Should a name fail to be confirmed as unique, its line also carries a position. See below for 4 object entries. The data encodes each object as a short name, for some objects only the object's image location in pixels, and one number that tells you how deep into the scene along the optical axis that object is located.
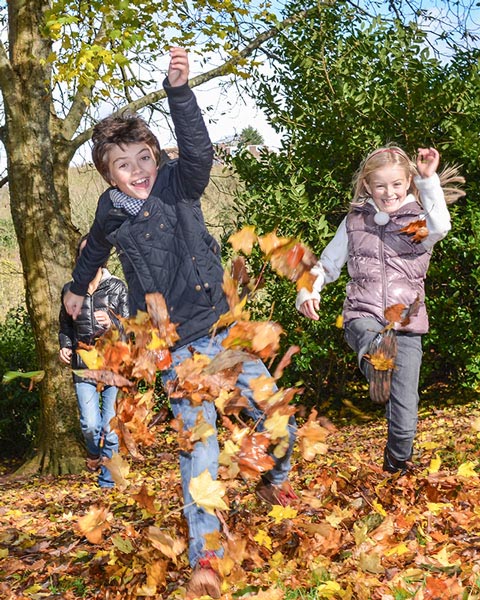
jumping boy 2.93
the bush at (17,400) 8.64
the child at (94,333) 5.60
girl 3.67
